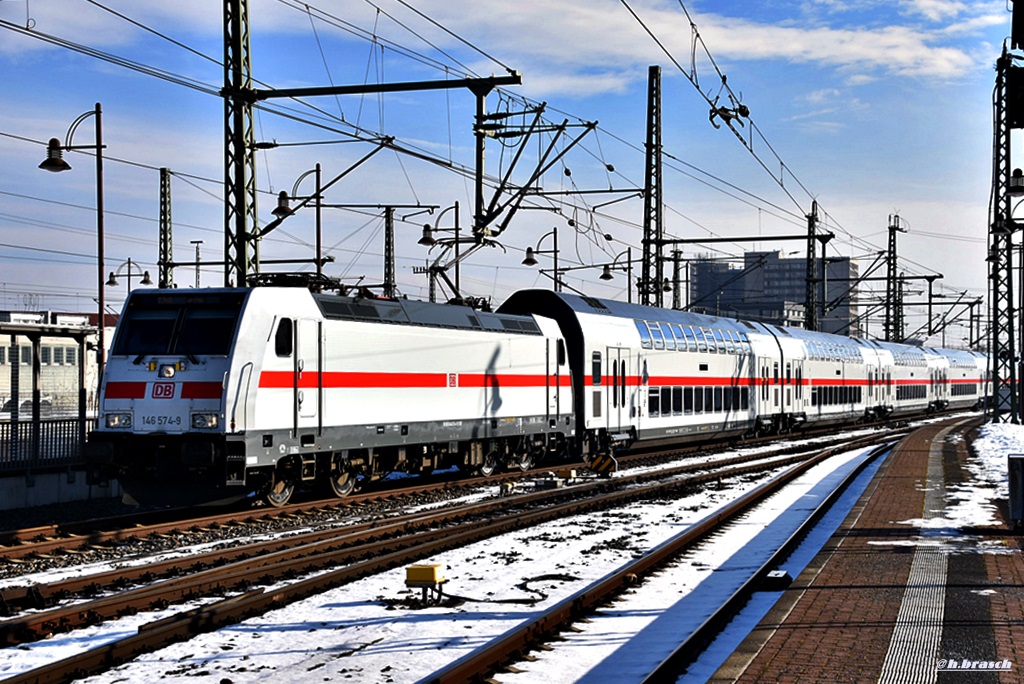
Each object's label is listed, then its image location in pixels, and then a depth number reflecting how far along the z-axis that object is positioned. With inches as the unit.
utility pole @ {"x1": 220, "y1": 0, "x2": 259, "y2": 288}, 746.2
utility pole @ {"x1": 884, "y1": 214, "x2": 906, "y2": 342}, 2738.7
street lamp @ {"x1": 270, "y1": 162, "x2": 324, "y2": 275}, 1119.0
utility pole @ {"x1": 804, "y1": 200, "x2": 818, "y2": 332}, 2066.9
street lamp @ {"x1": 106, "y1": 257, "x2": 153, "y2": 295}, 1886.8
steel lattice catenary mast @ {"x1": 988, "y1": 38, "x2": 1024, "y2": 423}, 773.9
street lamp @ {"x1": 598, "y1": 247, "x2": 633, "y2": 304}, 1830.5
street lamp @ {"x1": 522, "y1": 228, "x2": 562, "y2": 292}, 1680.6
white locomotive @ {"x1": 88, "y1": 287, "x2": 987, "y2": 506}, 682.2
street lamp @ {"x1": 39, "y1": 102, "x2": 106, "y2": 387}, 916.0
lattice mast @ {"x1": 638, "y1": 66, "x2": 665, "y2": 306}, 1432.1
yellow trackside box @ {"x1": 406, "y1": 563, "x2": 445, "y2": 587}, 438.9
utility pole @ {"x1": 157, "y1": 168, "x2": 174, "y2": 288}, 1608.0
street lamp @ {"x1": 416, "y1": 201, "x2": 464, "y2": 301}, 1384.1
